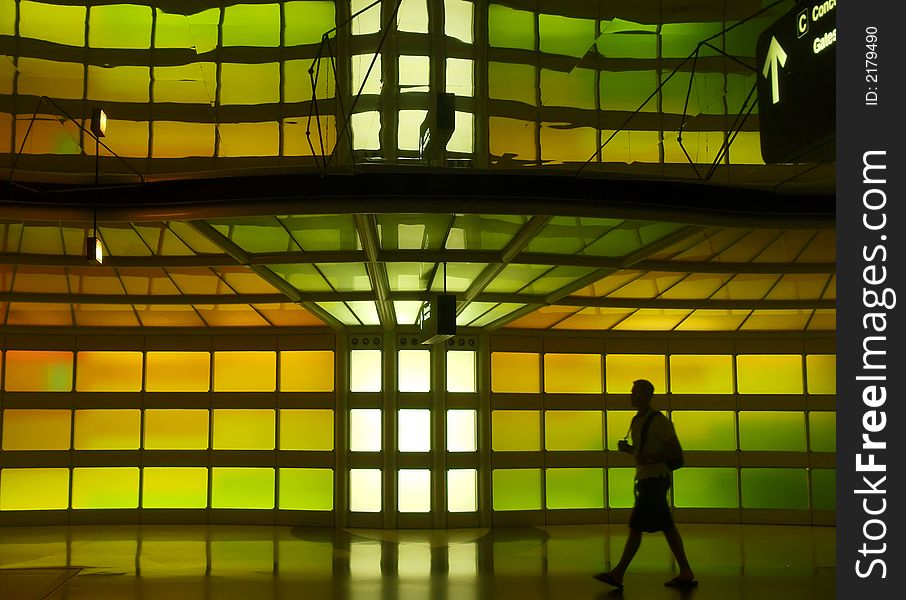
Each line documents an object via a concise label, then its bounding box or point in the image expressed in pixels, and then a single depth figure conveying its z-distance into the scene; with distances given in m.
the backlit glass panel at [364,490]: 16.72
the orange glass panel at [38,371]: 17.47
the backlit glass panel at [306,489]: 17.11
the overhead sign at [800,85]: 5.06
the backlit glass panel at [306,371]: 17.56
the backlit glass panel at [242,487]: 17.36
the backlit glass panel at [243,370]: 17.75
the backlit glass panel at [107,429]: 17.50
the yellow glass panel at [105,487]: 17.33
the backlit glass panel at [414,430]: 16.77
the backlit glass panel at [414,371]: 16.86
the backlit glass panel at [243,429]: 17.55
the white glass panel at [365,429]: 16.88
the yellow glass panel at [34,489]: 17.17
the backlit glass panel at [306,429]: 17.33
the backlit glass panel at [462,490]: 16.77
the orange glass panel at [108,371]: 17.69
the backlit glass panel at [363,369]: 17.02
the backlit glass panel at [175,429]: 17.58
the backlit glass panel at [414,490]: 16.53
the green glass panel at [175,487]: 17.41
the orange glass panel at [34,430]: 17.36
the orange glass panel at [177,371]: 17.77
